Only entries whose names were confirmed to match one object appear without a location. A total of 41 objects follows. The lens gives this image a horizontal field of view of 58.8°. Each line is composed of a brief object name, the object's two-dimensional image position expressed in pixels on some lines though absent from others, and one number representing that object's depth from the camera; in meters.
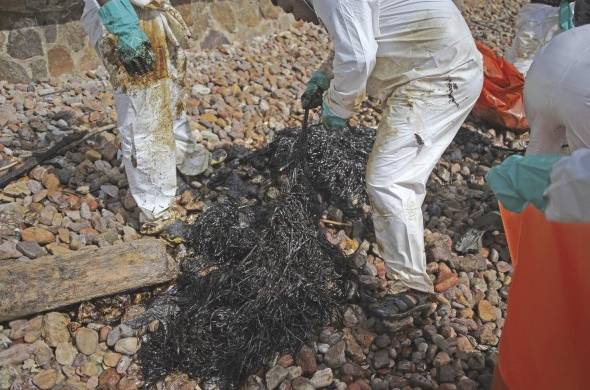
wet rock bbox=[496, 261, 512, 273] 3.26
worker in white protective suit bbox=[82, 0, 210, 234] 2.83
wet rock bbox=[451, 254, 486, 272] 3.24
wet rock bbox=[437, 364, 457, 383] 2.48
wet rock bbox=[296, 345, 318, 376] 2.54
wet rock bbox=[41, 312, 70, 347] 2.52
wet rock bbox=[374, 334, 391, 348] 2.68
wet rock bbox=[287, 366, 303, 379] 2.48
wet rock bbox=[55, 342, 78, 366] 2.47
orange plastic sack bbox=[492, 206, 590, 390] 1.66
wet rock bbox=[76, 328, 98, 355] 2.54
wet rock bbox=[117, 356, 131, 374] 2.51
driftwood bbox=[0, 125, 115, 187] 3.42
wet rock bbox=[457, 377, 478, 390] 2.44
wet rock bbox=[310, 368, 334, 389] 2.45
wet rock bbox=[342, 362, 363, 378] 2.52
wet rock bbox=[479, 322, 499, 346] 2.73
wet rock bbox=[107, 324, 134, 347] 2.61
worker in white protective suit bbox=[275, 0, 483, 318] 2.56
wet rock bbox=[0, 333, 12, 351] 2.46
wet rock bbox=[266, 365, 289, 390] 2.43
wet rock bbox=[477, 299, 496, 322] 2.90
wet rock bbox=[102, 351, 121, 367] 2.53
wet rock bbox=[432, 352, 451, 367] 2.56
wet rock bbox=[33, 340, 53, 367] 2.44
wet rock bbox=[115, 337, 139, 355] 2.58
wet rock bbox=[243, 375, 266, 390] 2.44
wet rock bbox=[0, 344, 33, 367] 2.38
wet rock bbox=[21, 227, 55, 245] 3.00
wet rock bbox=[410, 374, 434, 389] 2.45
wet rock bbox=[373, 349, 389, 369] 2.58
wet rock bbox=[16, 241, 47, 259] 2.88
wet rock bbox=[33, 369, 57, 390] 2.35
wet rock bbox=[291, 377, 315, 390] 2.41
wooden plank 2.54
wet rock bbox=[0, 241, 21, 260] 2.84
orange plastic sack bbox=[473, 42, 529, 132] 4.54
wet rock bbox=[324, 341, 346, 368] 2.56
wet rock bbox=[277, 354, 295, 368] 2.54
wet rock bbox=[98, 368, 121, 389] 2.43
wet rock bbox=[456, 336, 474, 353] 2.66
